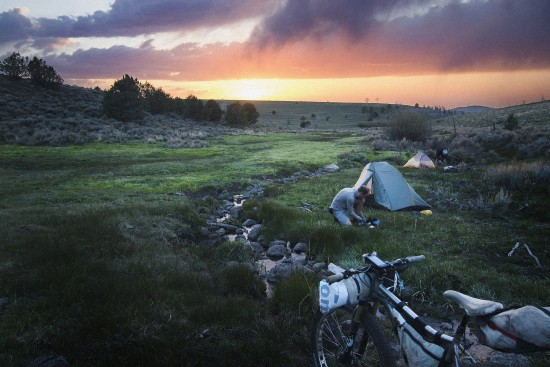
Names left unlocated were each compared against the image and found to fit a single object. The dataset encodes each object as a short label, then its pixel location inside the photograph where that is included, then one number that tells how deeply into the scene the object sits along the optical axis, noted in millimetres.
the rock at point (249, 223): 13456
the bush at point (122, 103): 53719
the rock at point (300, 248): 10477
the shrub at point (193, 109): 76750
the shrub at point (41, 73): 64438
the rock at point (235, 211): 14553
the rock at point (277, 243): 10875
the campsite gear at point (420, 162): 25281
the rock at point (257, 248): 10609
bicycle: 3238
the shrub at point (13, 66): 63625
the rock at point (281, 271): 8200
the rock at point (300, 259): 9593
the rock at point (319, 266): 8859
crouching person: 11918
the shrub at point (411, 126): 42469
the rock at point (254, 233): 11873
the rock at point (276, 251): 10320
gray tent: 14656
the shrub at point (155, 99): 71500
